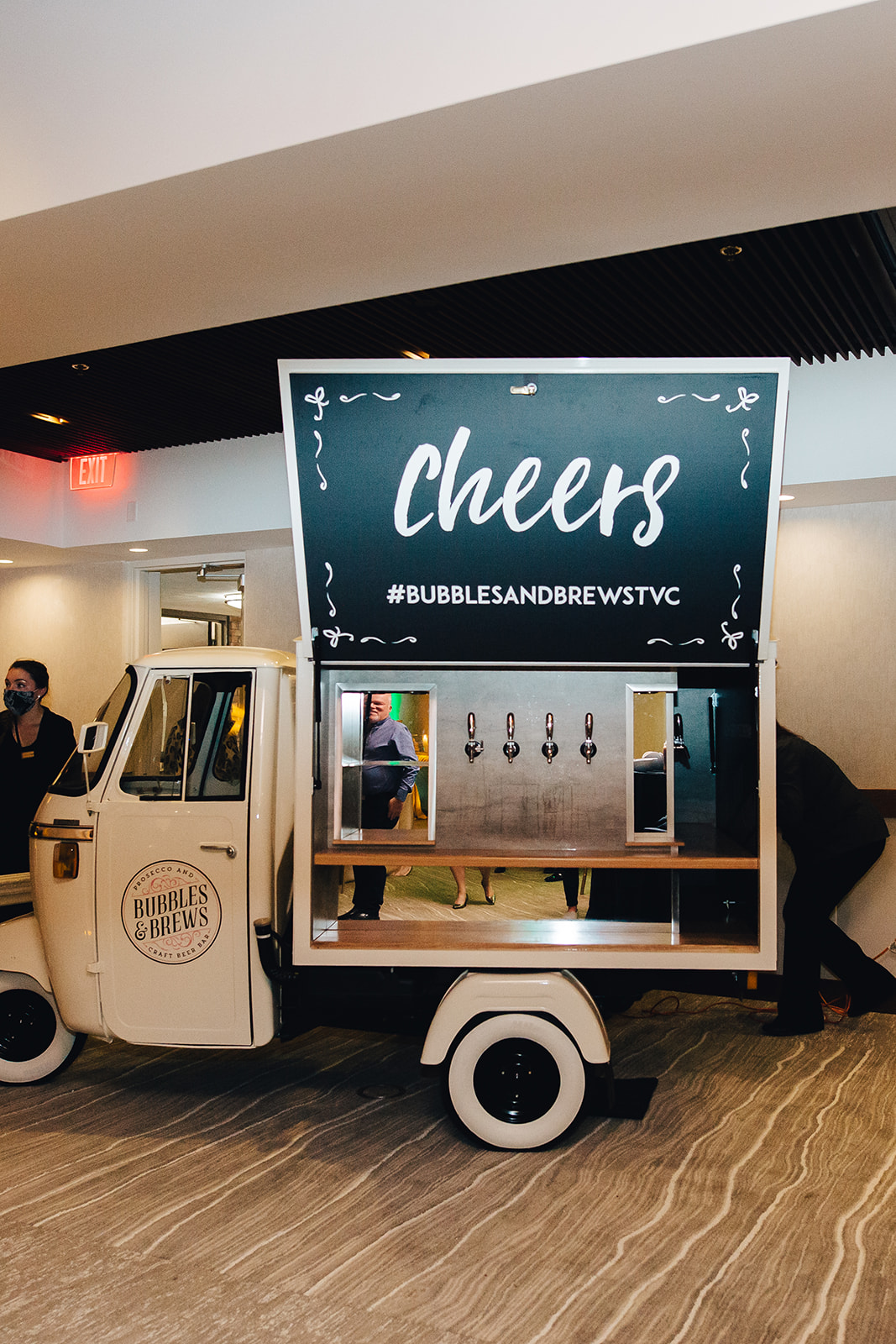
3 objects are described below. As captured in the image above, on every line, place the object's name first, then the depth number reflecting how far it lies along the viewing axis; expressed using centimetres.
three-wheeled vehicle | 359
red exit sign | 793
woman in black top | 511
